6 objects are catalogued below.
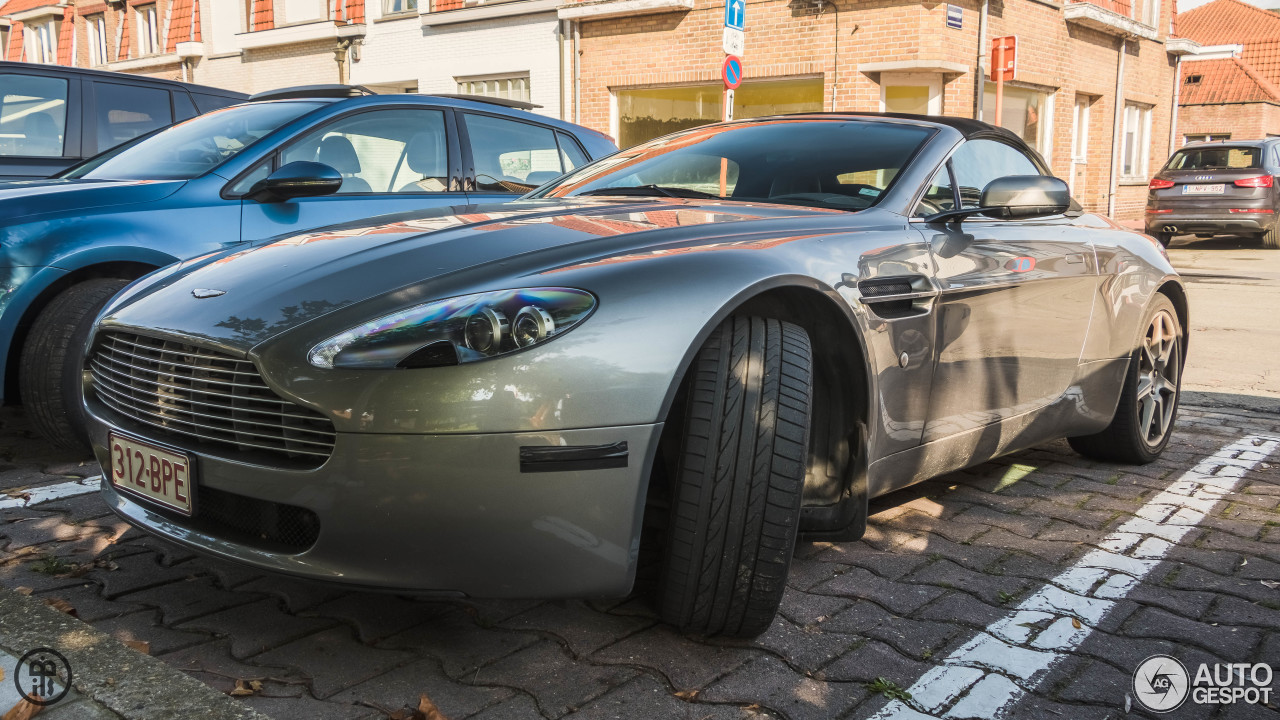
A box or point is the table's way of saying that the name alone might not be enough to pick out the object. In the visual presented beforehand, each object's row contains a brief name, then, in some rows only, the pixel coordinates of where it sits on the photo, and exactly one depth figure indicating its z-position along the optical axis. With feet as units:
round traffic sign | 31.91
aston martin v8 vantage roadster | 6.88
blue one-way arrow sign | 30.45
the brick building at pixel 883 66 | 47.75
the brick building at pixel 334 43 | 57.82
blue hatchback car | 12.94
